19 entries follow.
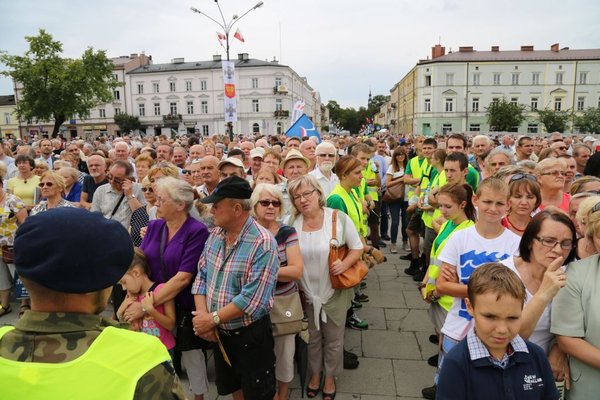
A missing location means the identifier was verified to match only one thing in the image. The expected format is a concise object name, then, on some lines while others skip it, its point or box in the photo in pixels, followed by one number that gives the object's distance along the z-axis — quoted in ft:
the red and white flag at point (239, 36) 72.69
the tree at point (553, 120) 158.40
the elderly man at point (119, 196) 15.48
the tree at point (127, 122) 213.46
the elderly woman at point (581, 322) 6.99
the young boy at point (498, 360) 5.98
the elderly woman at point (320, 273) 11.14
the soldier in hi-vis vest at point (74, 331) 3.52
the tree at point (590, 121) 153.89
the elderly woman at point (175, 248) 9.96
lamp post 64.12
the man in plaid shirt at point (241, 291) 8.73
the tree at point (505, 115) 172.55
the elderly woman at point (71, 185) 18.38
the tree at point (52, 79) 117.70
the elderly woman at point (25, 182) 19.94
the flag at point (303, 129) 33.14
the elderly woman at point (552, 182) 12.49
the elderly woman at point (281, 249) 10.32
